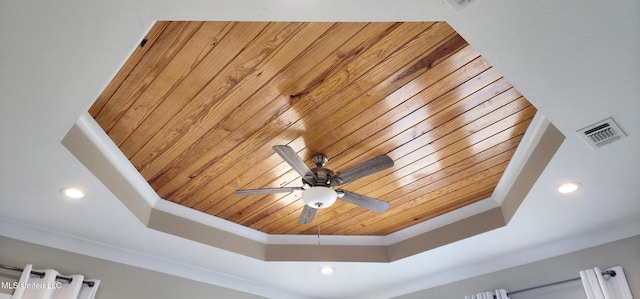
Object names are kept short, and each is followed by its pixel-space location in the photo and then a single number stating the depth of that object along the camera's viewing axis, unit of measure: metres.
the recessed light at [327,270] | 3.58
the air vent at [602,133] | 1.91
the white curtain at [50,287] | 2.63
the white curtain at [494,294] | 3.29
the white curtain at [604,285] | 2.76
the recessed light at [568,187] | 2.42
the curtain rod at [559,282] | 2.83
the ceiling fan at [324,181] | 2.20
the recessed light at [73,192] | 2.43
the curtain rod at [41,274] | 2.64
